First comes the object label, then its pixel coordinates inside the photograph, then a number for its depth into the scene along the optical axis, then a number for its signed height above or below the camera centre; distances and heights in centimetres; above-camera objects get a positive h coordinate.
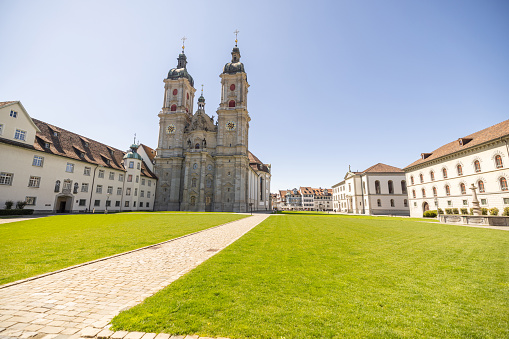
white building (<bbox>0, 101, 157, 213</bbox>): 2667 +541
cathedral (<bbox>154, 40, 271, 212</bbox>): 5278 +1426
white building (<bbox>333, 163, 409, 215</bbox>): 5712 +382
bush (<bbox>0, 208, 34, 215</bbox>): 2381 -91
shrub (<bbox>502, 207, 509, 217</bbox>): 2606 -63
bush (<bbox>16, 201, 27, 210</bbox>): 2634 -16
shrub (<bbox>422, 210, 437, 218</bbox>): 3718 -147
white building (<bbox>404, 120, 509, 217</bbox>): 2852 +523
